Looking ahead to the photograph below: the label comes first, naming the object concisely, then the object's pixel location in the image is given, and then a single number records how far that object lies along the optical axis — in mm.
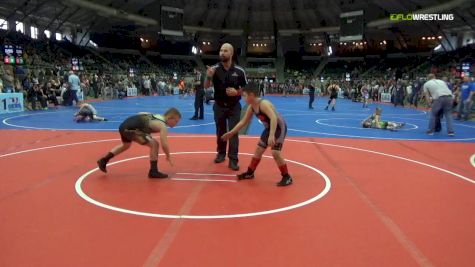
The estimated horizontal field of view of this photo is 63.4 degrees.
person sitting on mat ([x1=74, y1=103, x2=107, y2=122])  12863
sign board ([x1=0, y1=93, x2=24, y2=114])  15521
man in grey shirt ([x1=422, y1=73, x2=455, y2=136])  11117
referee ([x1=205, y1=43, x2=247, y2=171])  6511
